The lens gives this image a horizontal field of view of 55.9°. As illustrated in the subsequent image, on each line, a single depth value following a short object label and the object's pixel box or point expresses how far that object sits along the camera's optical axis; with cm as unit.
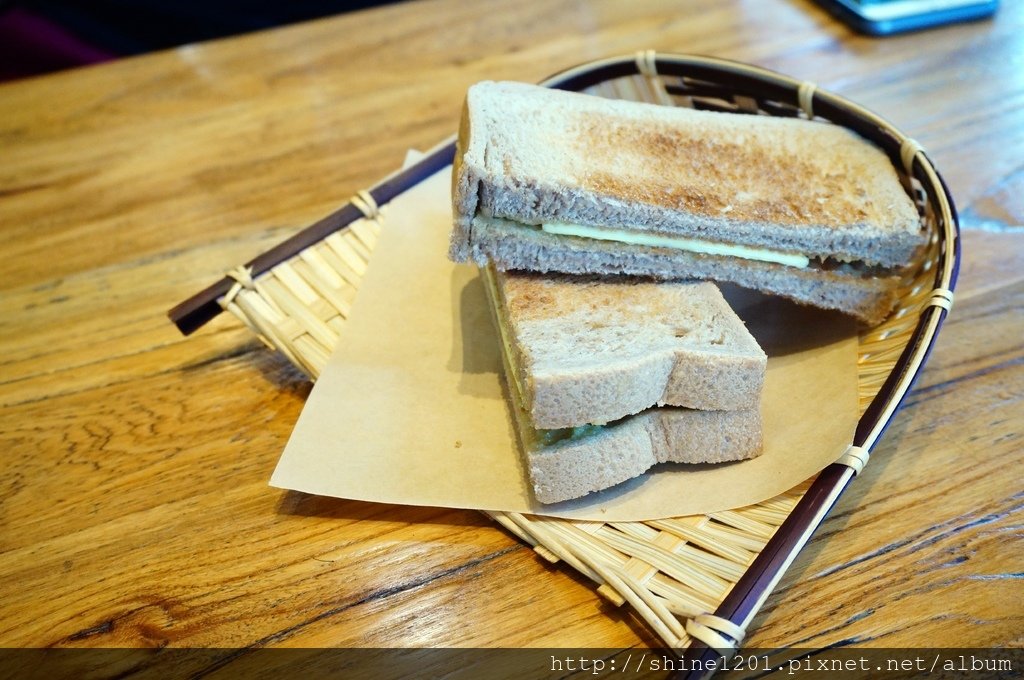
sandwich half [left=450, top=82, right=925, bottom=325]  26
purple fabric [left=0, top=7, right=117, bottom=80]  56
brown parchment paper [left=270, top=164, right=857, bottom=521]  24
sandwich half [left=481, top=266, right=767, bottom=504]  24
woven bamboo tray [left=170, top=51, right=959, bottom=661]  21
